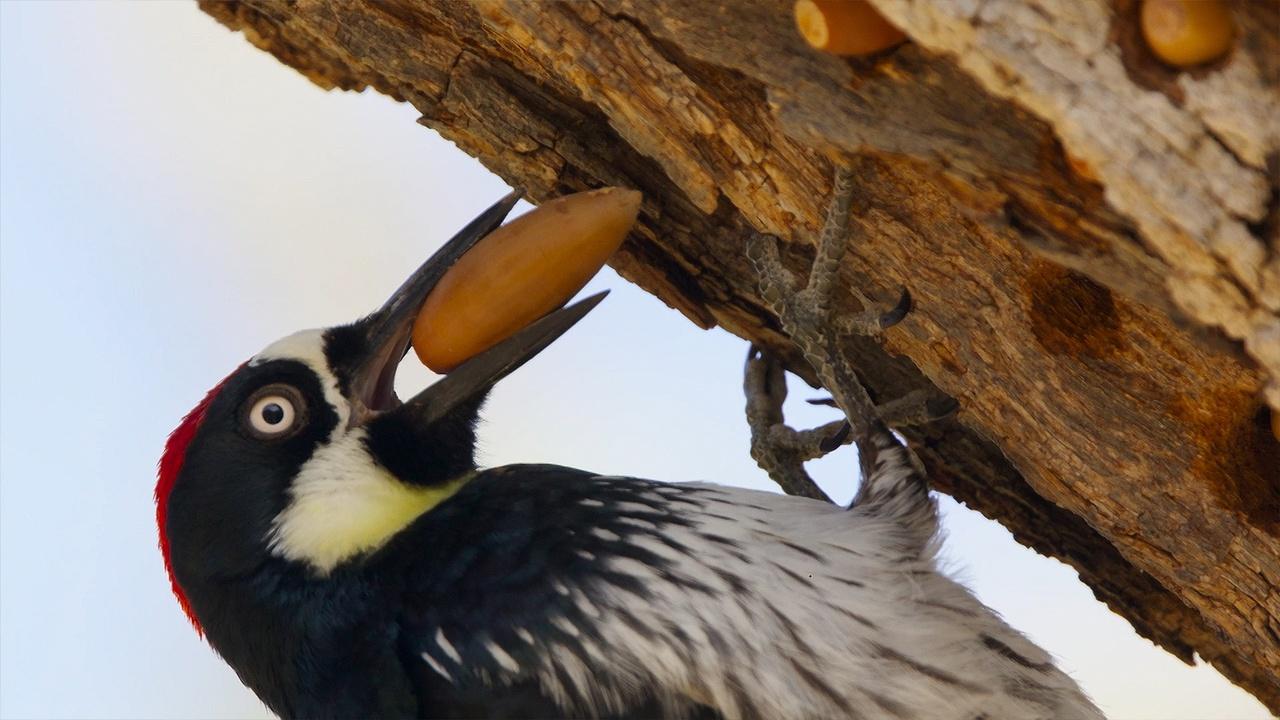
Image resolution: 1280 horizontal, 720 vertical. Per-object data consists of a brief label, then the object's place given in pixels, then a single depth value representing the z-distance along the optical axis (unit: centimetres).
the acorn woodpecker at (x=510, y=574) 164
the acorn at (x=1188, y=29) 159
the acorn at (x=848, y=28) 161
